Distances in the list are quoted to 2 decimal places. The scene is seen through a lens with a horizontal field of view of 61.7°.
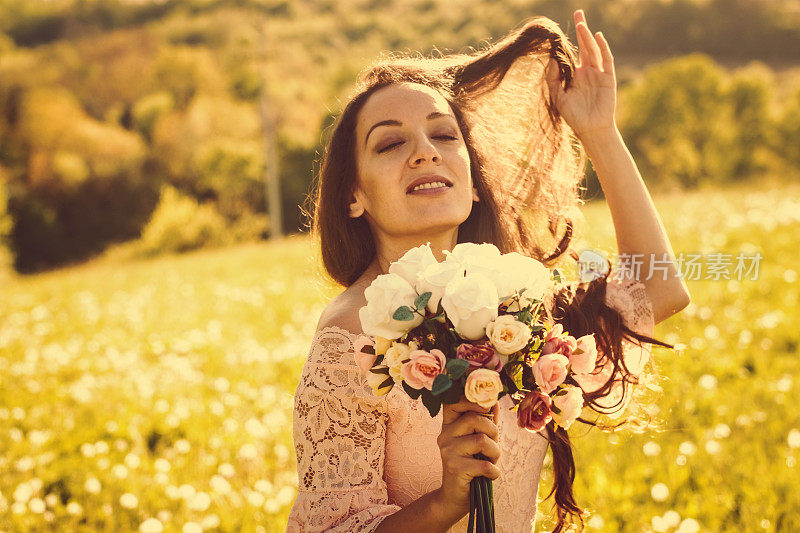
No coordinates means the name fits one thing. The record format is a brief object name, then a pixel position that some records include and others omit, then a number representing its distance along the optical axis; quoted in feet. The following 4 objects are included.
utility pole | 108.99
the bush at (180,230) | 130.72
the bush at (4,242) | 101.86
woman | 6.95
